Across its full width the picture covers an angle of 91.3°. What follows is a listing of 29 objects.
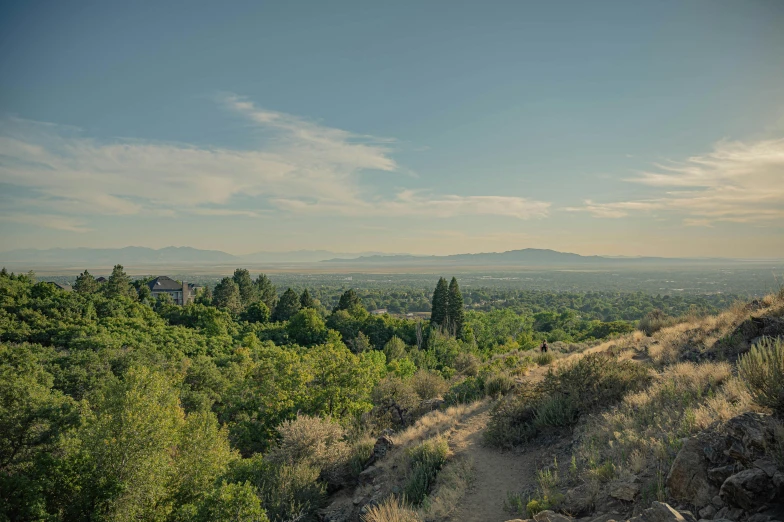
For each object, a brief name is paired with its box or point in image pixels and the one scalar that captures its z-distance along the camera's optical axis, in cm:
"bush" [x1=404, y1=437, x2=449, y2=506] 862
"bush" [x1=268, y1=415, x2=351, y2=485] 1138
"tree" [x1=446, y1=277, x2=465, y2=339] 5375
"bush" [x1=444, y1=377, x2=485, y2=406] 1567
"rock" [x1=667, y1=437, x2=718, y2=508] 476
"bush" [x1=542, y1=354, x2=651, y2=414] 976
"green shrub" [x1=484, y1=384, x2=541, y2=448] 983
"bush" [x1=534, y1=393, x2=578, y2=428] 950
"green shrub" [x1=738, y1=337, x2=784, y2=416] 535
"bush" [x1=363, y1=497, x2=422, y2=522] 654
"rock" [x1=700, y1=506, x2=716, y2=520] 446
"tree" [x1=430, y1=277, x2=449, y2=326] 5453
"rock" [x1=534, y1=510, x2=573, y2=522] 505
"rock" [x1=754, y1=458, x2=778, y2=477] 430
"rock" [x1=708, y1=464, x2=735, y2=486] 473
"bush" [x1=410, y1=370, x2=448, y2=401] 1934
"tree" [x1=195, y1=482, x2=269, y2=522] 849
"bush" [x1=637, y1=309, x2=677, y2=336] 1939
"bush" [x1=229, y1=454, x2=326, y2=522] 961
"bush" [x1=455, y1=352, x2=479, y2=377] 2553
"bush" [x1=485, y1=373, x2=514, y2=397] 1507
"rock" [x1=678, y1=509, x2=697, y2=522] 420
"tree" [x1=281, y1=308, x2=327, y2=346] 5188
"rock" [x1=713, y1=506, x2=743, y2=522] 422
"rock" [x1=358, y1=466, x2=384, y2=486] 1054
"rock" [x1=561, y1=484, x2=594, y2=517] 574
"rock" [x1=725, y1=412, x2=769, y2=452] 475
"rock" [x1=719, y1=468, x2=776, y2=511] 420
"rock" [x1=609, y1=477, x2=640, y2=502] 540
